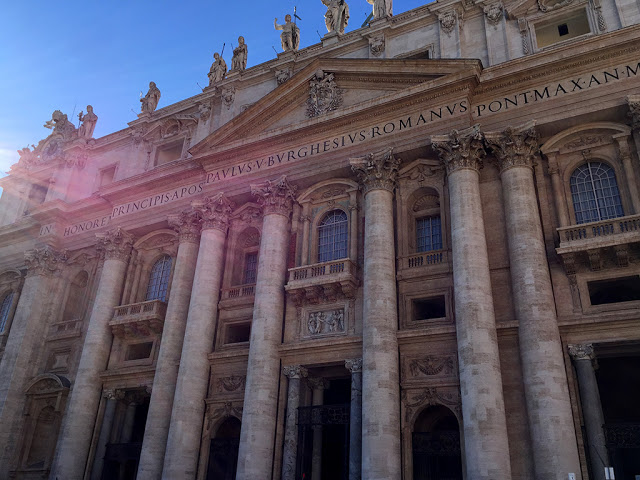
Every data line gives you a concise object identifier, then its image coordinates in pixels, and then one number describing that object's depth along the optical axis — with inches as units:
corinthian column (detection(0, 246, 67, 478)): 1090.1
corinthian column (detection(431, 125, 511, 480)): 666.2
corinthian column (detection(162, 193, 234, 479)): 872.3
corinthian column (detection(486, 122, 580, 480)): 653.9
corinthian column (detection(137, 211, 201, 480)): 901.2
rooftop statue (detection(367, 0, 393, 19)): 1084.5
